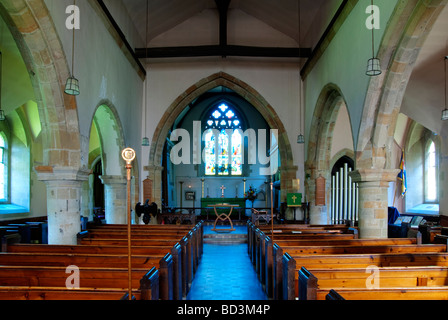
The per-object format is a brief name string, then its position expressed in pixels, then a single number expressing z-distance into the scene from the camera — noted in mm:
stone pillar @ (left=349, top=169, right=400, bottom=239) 6898
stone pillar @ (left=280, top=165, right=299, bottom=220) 12031
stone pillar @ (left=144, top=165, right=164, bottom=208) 12164
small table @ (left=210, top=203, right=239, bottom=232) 10622
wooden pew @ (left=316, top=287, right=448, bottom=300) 2721
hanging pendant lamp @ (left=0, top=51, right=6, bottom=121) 8117
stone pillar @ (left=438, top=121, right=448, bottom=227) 9977
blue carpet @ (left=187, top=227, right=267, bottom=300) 5203
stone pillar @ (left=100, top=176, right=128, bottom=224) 10062
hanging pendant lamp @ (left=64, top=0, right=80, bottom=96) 5445
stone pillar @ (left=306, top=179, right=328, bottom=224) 11055
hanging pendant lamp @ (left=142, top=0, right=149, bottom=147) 10773
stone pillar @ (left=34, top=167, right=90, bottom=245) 6184
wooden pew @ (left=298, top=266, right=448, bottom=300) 3264
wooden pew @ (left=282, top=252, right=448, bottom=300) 3912
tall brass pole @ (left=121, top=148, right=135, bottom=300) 2681
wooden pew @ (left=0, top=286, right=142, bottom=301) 2666
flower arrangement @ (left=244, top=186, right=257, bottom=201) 16125
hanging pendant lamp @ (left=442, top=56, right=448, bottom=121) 8344
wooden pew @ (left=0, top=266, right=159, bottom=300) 3240
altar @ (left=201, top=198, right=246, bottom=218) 15508
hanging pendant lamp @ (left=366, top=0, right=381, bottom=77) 5559
